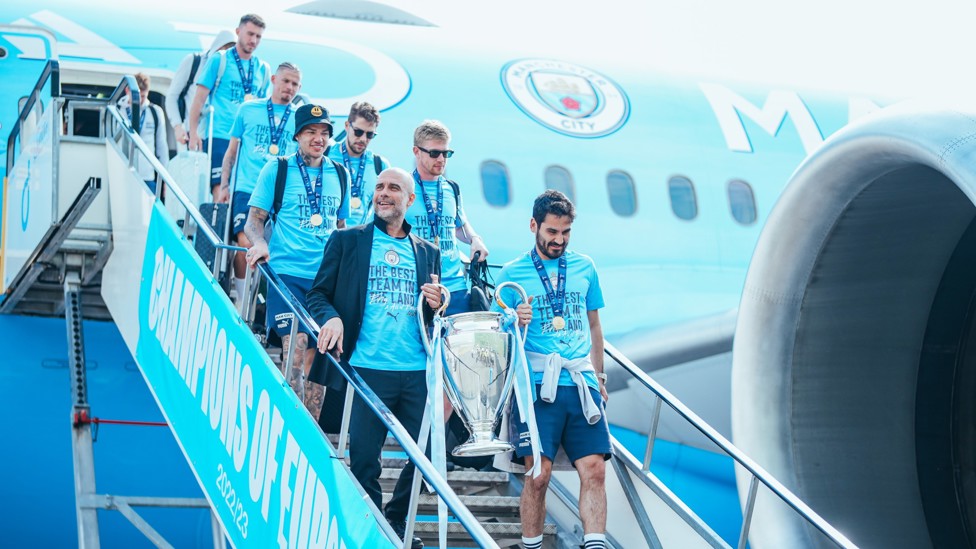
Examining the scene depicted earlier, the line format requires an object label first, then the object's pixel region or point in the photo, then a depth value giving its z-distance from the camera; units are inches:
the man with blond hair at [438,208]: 229.5
